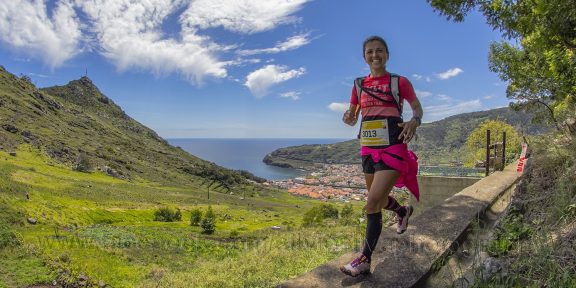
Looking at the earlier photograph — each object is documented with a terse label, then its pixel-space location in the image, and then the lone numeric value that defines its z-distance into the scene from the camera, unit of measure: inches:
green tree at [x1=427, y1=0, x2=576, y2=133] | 173.5
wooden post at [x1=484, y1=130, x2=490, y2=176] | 454.9
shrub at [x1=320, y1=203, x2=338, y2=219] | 1769.2
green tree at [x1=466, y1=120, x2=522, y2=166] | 1243.7
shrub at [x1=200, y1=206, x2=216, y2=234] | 1595.1
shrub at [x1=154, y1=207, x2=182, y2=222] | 1940.2
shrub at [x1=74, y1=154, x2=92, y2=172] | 3213.6
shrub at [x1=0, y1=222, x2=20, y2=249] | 571.2
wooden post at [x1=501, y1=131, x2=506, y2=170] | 436.8
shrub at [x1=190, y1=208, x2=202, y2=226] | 1905.8
